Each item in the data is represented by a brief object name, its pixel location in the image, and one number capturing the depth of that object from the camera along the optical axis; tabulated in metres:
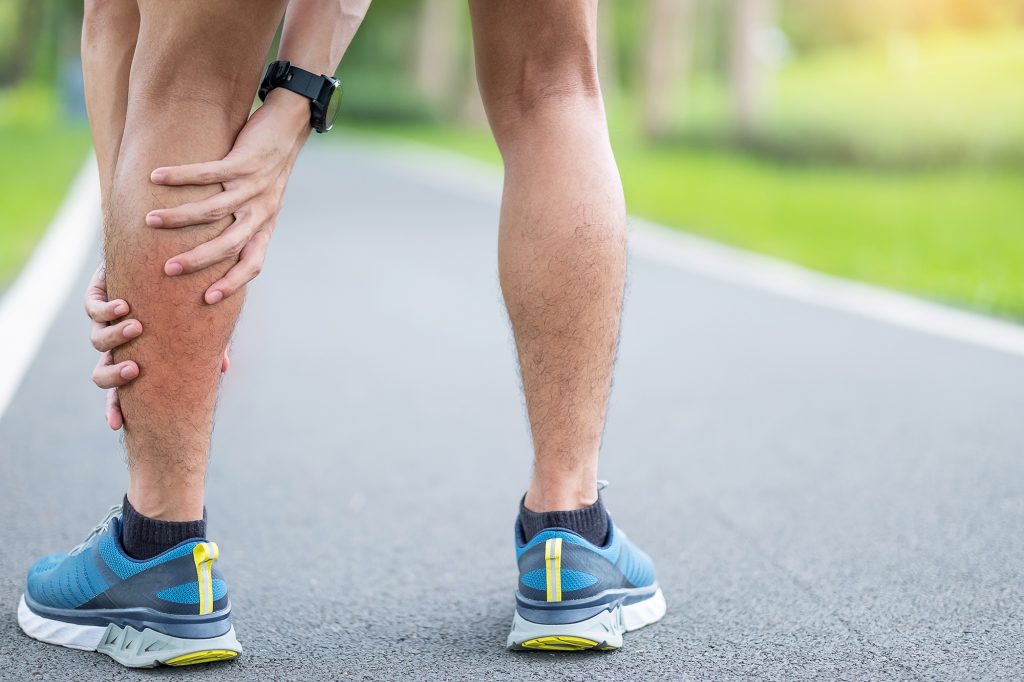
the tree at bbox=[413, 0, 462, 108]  34.84
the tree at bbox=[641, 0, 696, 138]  19.56
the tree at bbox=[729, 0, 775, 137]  17.28
